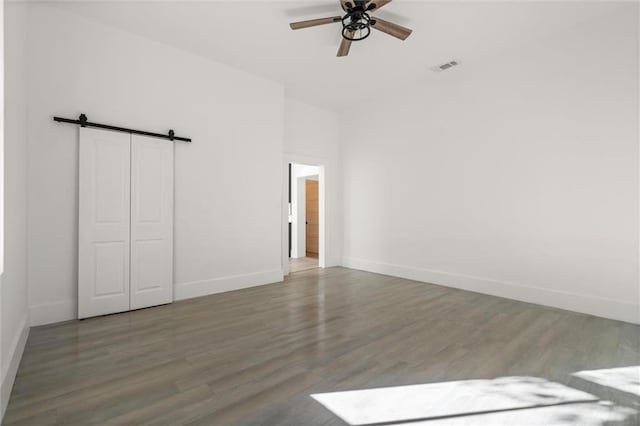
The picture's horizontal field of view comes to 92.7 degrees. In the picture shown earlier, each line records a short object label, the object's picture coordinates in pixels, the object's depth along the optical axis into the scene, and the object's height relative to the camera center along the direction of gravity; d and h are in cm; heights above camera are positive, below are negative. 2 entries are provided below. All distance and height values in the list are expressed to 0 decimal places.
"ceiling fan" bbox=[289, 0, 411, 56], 302 +201
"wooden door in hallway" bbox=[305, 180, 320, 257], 825 -15
